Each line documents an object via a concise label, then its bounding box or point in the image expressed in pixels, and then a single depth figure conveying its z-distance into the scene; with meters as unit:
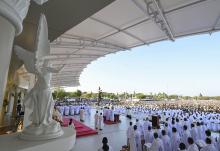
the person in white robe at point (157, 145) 4.29
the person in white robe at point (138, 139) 5.48
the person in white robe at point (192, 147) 3.70
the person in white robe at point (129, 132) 5.49
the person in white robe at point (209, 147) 3.78
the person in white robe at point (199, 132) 6.19
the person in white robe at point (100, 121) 8.73
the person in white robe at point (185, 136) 5.44
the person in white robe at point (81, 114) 11.56
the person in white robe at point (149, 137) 5.54
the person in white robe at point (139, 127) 6.31
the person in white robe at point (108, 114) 11.87
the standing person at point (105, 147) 3.31
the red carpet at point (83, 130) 7.56
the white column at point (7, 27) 1.16
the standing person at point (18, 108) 8.50
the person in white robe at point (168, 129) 6.03
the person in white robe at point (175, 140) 5.20
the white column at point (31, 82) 5.34
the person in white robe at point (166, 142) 4.96
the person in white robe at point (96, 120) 8.78
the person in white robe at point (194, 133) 6.06
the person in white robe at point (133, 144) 5.33
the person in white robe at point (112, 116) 11.59
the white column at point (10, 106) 8.40
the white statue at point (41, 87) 1.71
